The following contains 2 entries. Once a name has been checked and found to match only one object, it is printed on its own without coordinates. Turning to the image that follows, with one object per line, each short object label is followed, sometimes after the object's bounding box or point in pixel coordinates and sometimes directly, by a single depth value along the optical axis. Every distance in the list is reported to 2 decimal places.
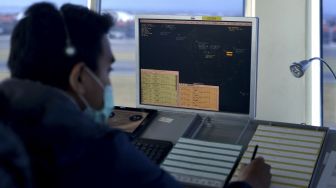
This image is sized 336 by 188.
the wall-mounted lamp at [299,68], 2.34
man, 1.08
